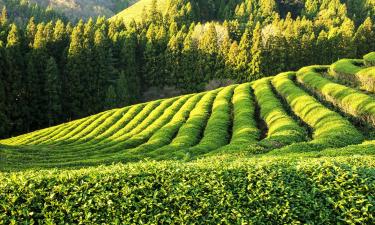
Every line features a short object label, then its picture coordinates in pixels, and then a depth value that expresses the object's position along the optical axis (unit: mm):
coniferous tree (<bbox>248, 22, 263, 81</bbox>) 105938
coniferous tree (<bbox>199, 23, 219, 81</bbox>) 113188
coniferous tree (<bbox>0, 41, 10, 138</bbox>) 79875
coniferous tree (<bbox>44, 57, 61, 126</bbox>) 92000
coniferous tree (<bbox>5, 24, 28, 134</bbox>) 86000
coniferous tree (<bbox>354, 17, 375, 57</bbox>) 112688
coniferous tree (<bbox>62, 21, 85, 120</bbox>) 96938
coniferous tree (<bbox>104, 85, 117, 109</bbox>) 97875
